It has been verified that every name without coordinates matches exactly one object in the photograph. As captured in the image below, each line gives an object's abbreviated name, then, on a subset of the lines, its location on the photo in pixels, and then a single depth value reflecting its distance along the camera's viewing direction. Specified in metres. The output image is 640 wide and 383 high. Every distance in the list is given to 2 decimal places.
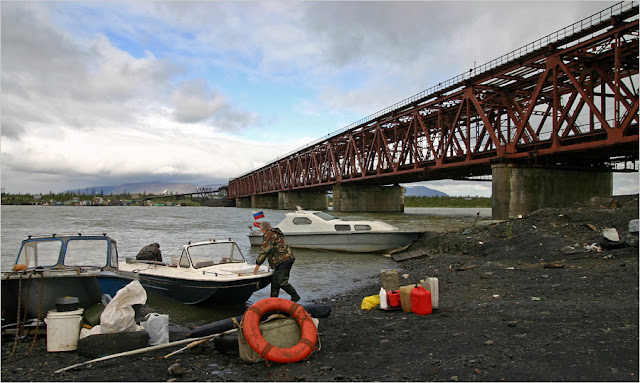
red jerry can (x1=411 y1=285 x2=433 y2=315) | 8.06
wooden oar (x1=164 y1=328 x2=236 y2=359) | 6.21
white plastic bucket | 6.81
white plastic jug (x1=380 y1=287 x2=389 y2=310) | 8.73
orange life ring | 5.77
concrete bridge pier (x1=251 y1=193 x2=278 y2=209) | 125.44
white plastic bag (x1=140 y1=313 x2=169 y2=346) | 7.02
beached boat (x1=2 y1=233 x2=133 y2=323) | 7.92
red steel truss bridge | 28.48
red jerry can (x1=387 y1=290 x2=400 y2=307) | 8.66
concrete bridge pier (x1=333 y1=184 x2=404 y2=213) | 75.12
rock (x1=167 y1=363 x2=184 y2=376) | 5.53
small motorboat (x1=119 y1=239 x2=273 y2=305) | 10.19
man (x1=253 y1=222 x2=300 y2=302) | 9.63
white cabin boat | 20.50
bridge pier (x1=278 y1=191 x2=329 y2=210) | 100.06
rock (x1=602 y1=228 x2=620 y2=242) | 12.63
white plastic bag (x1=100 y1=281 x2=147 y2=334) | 6.66
